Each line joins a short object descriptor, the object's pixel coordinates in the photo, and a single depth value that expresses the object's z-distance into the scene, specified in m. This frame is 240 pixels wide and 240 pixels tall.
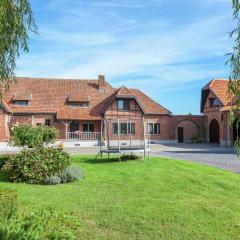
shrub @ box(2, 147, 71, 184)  8.61
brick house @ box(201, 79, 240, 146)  25.41
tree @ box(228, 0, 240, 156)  3.31
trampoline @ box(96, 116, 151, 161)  27.63
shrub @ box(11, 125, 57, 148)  13.62
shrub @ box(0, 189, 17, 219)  4.97
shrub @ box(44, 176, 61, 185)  8.43
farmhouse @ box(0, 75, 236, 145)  27.08
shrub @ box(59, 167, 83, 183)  8.60
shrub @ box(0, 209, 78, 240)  4.04
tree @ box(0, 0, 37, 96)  4.63
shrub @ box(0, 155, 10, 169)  10.14
